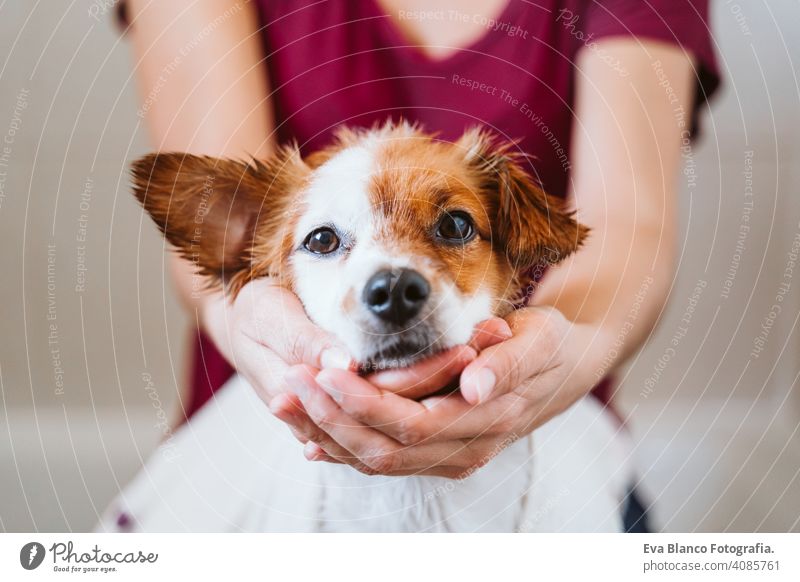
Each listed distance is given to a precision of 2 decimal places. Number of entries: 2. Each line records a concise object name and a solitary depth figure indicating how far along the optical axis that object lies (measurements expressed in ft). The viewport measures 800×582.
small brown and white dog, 1.44
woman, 1.63
